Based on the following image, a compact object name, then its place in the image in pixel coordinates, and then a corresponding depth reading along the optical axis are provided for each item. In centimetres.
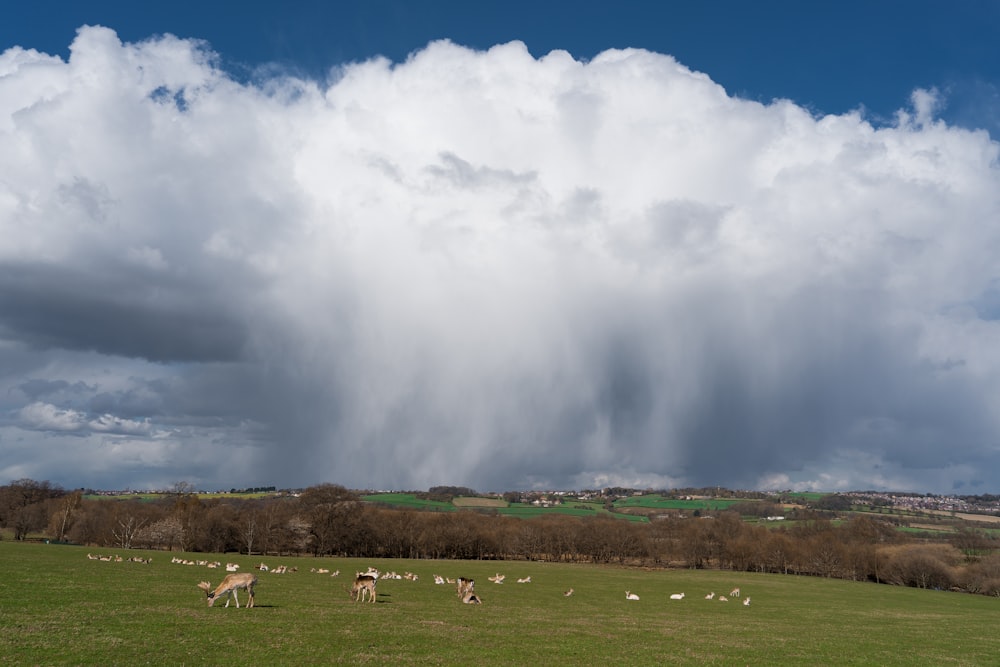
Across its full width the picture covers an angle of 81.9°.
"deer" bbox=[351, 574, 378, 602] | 3857
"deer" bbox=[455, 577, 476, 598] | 4391
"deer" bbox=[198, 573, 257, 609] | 3080
